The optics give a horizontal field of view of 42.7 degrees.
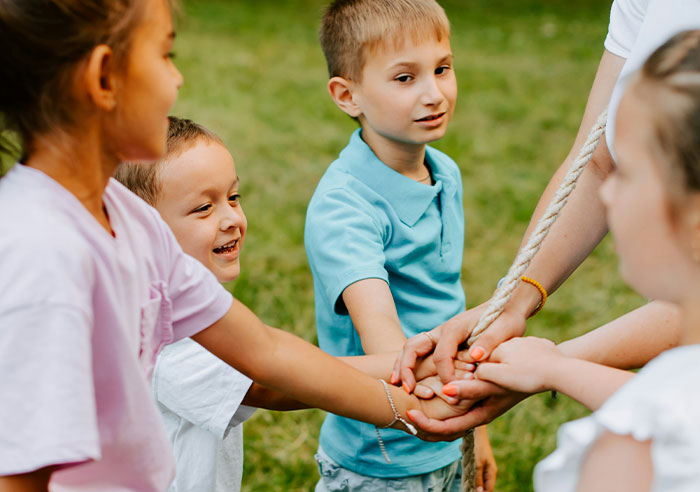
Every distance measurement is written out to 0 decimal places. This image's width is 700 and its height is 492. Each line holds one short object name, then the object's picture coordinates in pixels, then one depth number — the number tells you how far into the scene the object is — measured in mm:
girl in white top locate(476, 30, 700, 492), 1191
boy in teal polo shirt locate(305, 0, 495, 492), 2213
